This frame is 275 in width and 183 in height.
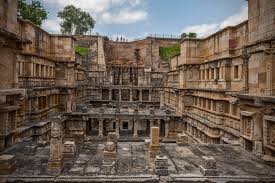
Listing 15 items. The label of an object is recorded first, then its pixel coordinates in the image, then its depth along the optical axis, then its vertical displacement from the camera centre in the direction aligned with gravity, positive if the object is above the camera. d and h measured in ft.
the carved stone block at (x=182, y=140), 43.18 -11.95
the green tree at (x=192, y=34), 140.50 +41.58
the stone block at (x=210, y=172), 29.97 -13.40
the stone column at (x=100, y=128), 74.15 -15.95
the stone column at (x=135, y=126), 74.53 -15.23
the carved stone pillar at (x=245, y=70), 40.50 +4.26
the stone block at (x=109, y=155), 34.58 -12.41
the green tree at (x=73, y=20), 155.24 +58.00
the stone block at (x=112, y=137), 39.65 -10.51
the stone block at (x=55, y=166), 30.01 -12.71
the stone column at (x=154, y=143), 35.86 -10.71
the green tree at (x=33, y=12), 83.81 +35.75
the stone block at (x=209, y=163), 30.30 -12.12
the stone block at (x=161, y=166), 30.07 -12.69
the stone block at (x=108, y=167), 30.75 -13.37
